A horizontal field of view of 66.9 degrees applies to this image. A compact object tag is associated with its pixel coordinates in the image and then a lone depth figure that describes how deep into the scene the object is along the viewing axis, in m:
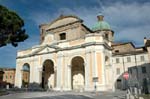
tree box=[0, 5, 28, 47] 13.15
